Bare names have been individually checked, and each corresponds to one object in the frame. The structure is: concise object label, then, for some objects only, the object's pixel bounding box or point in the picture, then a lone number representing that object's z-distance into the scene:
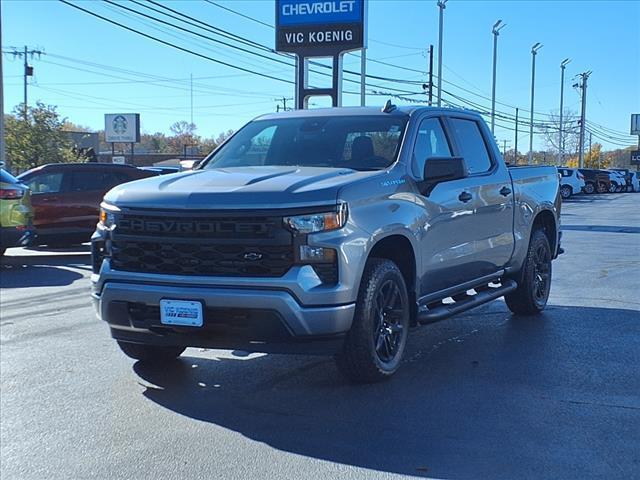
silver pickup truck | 4.78
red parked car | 14.16
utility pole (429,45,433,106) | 49.41
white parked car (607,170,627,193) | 57.60
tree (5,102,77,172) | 39.28
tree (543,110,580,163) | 98.72
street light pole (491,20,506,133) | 54.38
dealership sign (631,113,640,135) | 91.81
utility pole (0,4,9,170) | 21.53
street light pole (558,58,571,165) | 76.81
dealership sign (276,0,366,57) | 21.36
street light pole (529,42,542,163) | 66.68
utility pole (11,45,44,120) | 68.92
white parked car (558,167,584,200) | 45.31
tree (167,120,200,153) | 126.50
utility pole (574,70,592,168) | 79.81
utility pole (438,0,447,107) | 46.62
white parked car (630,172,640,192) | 62.88
